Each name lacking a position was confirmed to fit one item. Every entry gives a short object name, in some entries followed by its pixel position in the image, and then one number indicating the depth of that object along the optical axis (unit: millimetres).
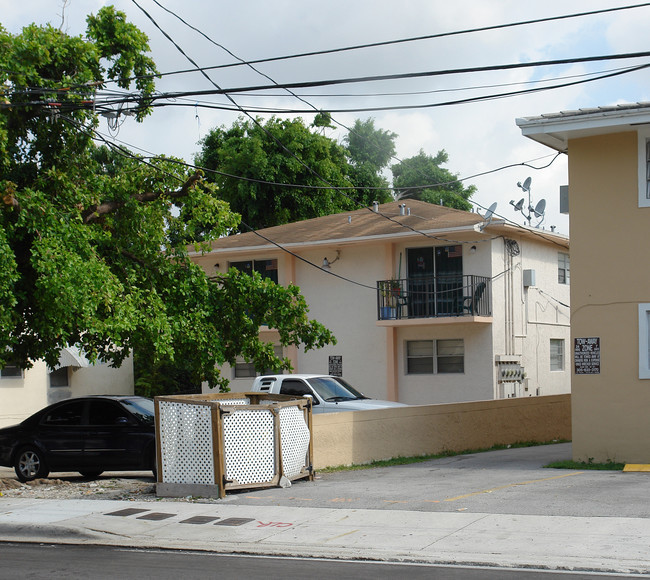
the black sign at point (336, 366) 29438
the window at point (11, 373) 27047
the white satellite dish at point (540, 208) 28031
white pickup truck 18719
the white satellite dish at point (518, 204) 27359
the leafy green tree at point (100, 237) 14023
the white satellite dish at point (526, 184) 27609
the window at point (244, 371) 31594
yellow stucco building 15555
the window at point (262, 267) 30844
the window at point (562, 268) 31094
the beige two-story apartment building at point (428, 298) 27297
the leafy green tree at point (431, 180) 48688
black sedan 15859
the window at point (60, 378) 29719
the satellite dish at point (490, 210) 25922
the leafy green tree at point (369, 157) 45469
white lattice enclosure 12820
